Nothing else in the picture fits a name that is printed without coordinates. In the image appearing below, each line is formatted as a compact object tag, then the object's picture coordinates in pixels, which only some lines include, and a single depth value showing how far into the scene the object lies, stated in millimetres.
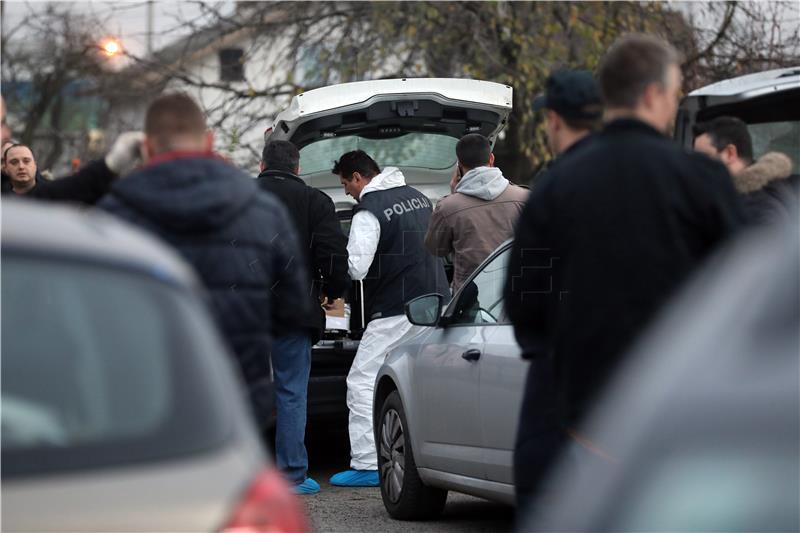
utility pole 36047
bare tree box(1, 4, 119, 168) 86694
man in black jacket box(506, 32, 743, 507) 7793
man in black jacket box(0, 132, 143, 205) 10031
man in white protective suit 17844
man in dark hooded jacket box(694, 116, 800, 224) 11586
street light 36434
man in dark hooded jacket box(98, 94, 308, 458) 8383
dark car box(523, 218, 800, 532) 4363
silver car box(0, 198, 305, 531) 5582
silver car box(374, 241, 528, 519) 13211
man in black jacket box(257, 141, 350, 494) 16844
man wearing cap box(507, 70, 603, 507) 8500
